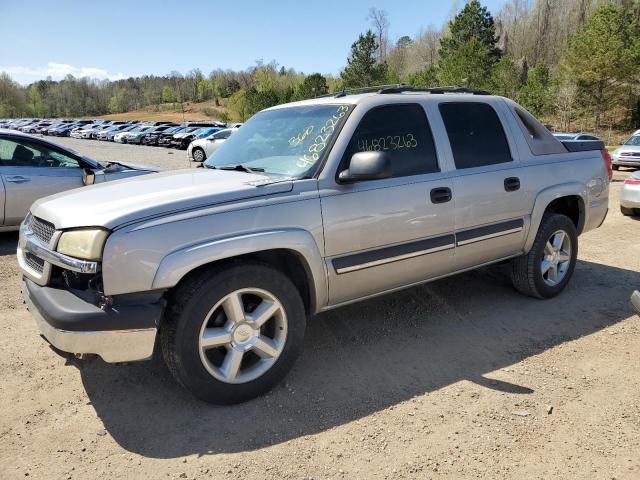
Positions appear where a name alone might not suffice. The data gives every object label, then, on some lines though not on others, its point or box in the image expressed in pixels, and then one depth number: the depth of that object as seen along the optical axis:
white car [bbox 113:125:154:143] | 44.03
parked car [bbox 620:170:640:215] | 8.83
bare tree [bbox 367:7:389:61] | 76.69
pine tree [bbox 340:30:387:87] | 56.72
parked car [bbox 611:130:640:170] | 16.61
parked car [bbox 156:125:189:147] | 38.53
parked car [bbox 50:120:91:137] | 58.72
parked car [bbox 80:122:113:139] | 52.80
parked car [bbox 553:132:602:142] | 13.56
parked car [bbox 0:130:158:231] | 6.73
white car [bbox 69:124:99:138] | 53.88
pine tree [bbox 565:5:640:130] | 35.56
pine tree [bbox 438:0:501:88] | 41.31
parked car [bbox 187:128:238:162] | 24.69
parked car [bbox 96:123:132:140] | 48.81
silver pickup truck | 2.71
